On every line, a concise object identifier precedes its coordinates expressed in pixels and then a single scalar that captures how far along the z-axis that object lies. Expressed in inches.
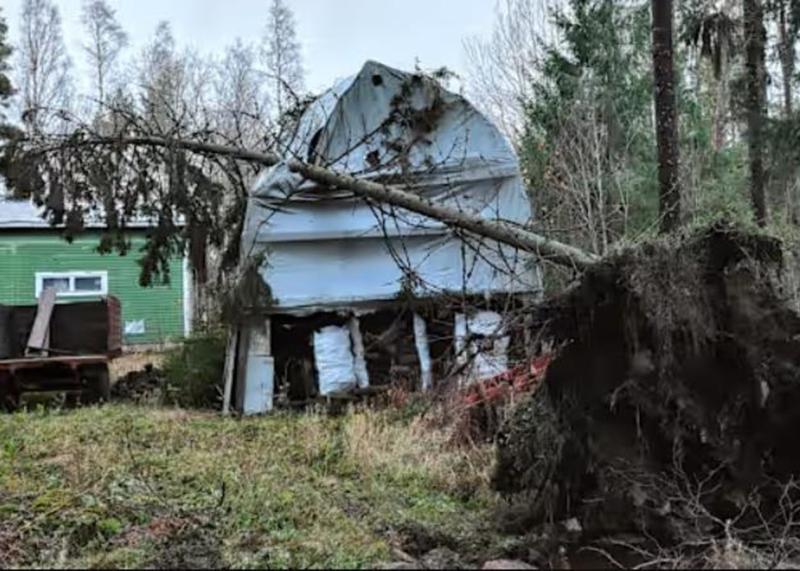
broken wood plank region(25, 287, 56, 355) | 439.2
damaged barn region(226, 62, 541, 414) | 389.7
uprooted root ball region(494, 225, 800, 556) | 174.9
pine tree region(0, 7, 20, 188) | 709.3
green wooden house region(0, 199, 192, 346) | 729.0
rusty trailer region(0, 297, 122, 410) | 434.0
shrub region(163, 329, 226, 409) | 424.8
